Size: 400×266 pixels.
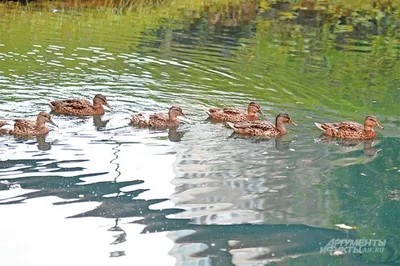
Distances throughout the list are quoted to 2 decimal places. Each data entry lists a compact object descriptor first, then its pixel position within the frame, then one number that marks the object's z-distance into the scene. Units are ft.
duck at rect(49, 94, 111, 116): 40.52
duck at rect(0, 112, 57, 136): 36.45
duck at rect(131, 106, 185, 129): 38.83
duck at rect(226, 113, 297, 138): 38.22
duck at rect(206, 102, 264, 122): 39.88
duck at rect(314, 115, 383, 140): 37.88
